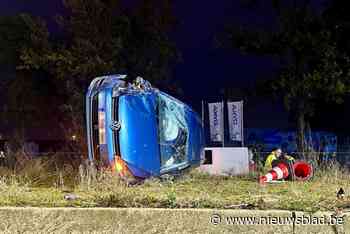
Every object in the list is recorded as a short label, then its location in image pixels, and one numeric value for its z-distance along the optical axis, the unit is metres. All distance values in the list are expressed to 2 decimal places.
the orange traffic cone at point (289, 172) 8.59
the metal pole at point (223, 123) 11.39
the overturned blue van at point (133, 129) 7.59
